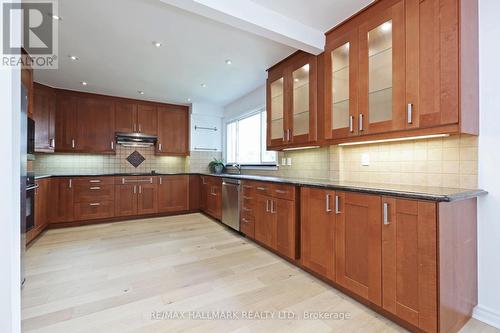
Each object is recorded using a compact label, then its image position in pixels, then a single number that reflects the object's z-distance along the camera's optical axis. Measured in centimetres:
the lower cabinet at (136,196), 455
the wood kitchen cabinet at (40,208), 334
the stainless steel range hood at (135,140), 486
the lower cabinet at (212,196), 429
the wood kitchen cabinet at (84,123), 438
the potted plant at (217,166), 535
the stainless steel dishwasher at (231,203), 360
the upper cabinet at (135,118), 486
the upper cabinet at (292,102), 269
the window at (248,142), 435
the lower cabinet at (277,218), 249
